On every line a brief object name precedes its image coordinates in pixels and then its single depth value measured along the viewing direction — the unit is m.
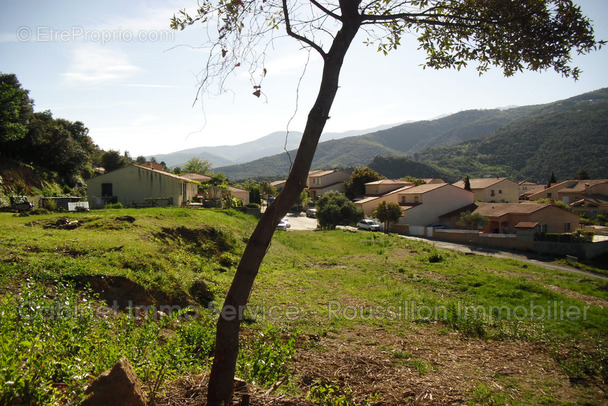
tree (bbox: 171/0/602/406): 3.68
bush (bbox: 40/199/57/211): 21.16
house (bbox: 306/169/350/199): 83.48
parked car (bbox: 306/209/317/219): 64.19
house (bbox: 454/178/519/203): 70.12
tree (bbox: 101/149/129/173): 64.69
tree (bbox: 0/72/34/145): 32.22
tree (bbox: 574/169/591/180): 87.50
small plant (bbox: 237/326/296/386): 4.70
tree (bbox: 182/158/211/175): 95.66
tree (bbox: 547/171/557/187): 82.00
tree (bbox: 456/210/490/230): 46.47
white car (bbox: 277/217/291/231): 38.95
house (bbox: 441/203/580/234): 45.81
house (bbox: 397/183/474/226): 53.22
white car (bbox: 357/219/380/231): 49.86
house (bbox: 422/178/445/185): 79.66
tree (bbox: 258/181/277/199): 72.91
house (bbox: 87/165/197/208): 31.08
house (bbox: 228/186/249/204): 62.02
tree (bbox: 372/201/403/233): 48.09
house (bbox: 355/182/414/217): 60.89
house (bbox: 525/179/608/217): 67.12
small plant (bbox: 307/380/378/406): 4.09
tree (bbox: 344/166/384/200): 78.94
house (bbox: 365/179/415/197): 71.94
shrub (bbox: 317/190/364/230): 45.81
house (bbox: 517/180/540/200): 92.50
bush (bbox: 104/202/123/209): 26.38
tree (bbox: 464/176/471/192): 67.35
